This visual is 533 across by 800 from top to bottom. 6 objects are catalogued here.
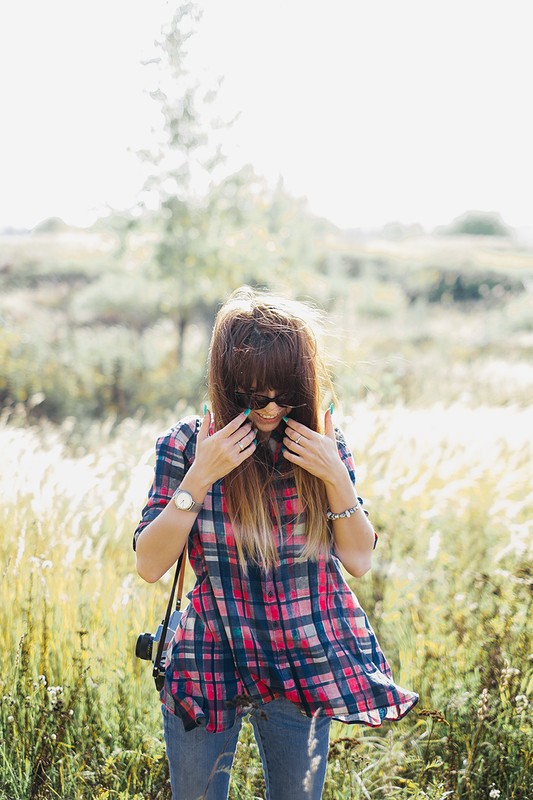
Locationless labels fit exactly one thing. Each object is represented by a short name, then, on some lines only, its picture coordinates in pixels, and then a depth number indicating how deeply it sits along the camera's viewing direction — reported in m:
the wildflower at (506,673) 2.69
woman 1.96
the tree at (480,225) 47.44
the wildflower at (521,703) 2.70
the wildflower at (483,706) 2.54
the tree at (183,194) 10.19
